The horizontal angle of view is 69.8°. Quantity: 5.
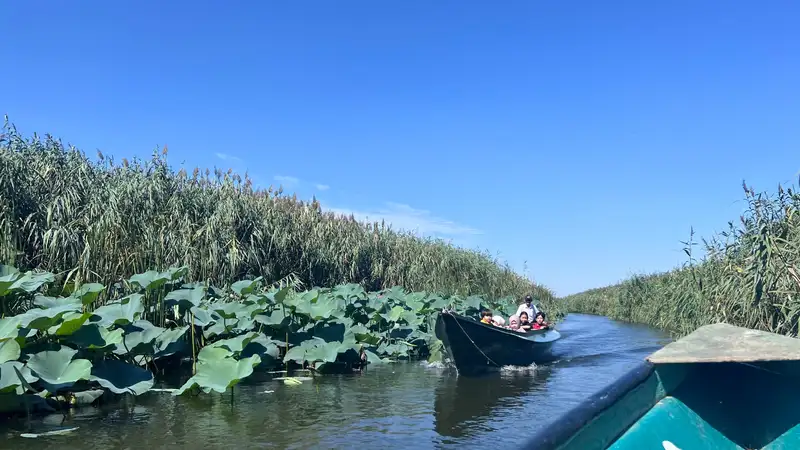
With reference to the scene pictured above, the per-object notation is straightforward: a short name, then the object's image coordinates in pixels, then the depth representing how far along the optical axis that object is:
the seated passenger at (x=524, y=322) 12.26
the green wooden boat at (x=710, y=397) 3.46
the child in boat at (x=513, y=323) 12.71
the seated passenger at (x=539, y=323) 12.74
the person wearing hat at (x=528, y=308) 13.04
